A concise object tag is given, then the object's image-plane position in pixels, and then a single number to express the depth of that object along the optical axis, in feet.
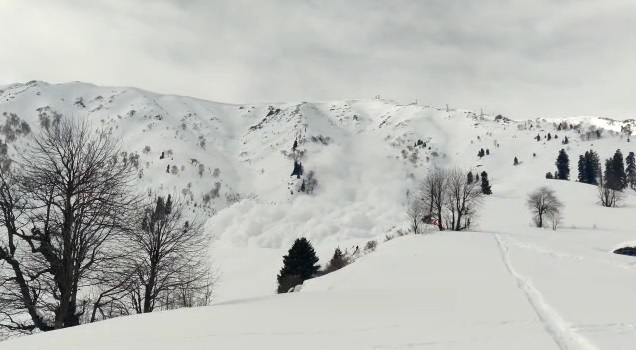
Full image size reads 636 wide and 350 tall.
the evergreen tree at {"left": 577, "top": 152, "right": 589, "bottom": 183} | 447.51
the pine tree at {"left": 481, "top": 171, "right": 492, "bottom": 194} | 341.00
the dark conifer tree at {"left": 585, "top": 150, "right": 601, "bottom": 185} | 437.99
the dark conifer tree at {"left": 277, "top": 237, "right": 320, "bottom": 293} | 147.43
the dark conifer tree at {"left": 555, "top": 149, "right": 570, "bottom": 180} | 462.19
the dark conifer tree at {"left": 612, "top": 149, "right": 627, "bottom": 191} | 427.58
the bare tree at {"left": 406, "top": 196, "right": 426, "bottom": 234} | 172.76
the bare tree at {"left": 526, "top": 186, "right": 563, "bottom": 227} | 207.51
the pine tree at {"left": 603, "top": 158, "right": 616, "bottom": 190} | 431.84
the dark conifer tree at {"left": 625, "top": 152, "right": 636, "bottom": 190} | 486.79
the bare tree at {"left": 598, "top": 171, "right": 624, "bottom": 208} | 256.73
